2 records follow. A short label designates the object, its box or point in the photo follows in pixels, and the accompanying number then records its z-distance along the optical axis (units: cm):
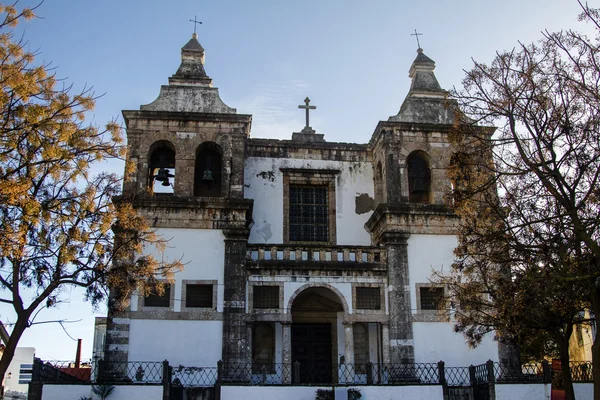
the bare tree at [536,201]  1374
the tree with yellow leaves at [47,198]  1390
